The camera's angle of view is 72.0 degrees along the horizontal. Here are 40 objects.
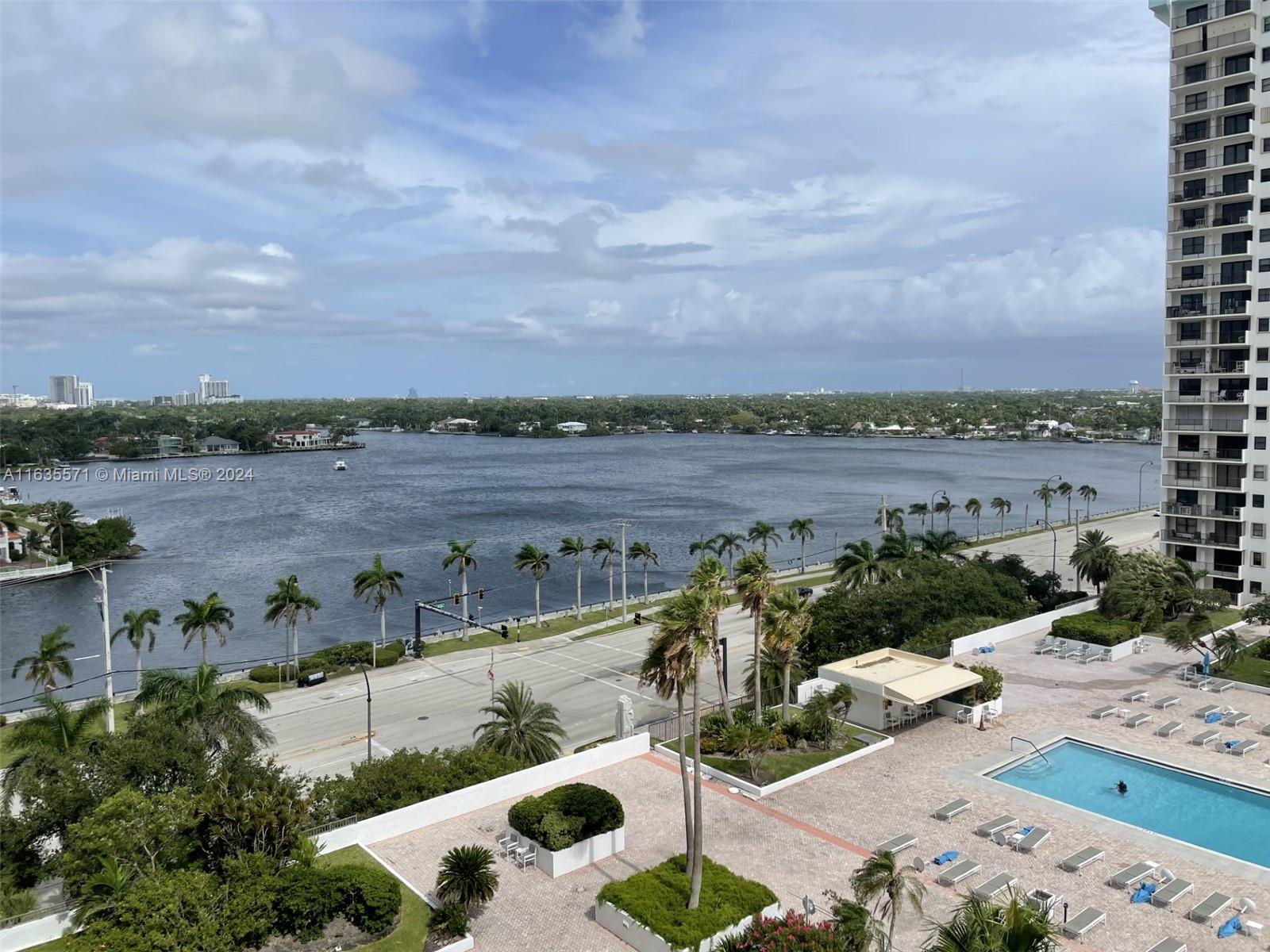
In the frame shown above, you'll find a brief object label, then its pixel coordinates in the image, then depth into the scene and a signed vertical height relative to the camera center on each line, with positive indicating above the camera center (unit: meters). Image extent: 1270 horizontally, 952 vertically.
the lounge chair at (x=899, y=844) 23.62 -11.91
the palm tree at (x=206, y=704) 29.92 -10.14
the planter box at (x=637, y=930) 19.09 -11.62
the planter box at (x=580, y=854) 22.91 -11.75
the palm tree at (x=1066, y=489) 118.55 -12.11
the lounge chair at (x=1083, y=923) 19.67 -11.81
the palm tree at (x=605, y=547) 76.97 -11.82
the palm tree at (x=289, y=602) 59.28 -12.51
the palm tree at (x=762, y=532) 86.31 -12.22
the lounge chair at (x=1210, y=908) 20.42 -12.01
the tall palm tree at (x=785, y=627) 32.56 -8.17
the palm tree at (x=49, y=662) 48.09 -13.18
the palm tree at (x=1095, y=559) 56.28 -10.41
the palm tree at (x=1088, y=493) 115.99 -12.41
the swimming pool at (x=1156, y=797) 25.45 -12.60
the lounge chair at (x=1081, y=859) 22.70 -12.01
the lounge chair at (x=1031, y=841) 23.72 -11.95
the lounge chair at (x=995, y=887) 21.23 -11.83
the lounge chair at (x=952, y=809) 25.62 -11.94
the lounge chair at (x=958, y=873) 21.92 -11.84
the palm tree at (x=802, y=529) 89.44 -12.57
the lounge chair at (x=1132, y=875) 21.88 -11.97
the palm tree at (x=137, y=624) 55.19 -12.81
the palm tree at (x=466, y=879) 20.73 -11.03
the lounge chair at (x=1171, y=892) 21.08 -11.97
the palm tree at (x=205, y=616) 53.56 -12.14
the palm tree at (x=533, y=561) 69.44 -11.68
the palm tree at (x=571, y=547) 74.50 -11.46
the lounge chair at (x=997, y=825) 24.56 -11.95
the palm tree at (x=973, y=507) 107.06 -12.82
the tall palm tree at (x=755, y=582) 29.84 -5.89
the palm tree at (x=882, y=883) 17.02 -9.34
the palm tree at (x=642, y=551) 78.50 -12.62
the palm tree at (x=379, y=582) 65.25 -12.27
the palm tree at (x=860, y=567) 55.38 -10.31
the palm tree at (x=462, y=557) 67.50 -10.97
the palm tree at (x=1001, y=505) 111.42 -12.92
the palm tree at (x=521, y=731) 32.59 -12.03
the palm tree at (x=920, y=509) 113.31 -13.73
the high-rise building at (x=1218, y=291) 52.38 +6.61
